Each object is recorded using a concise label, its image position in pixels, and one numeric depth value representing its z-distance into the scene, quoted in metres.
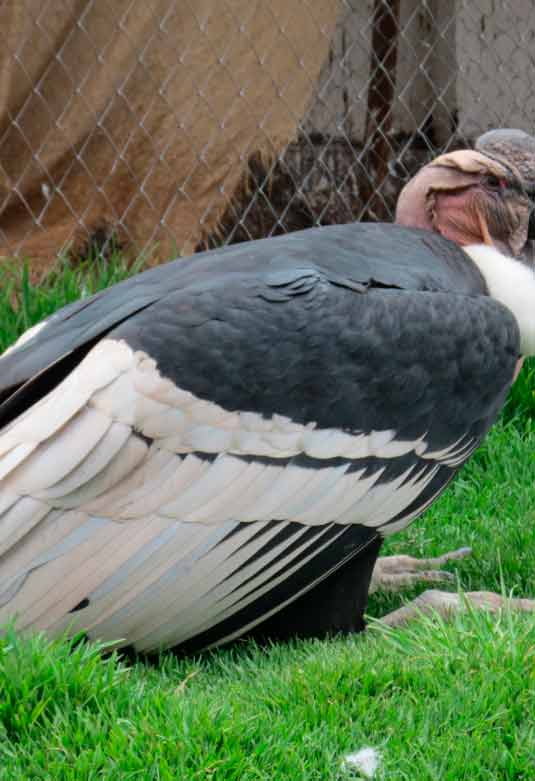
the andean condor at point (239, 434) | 5.43
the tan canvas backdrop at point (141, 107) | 10.85
